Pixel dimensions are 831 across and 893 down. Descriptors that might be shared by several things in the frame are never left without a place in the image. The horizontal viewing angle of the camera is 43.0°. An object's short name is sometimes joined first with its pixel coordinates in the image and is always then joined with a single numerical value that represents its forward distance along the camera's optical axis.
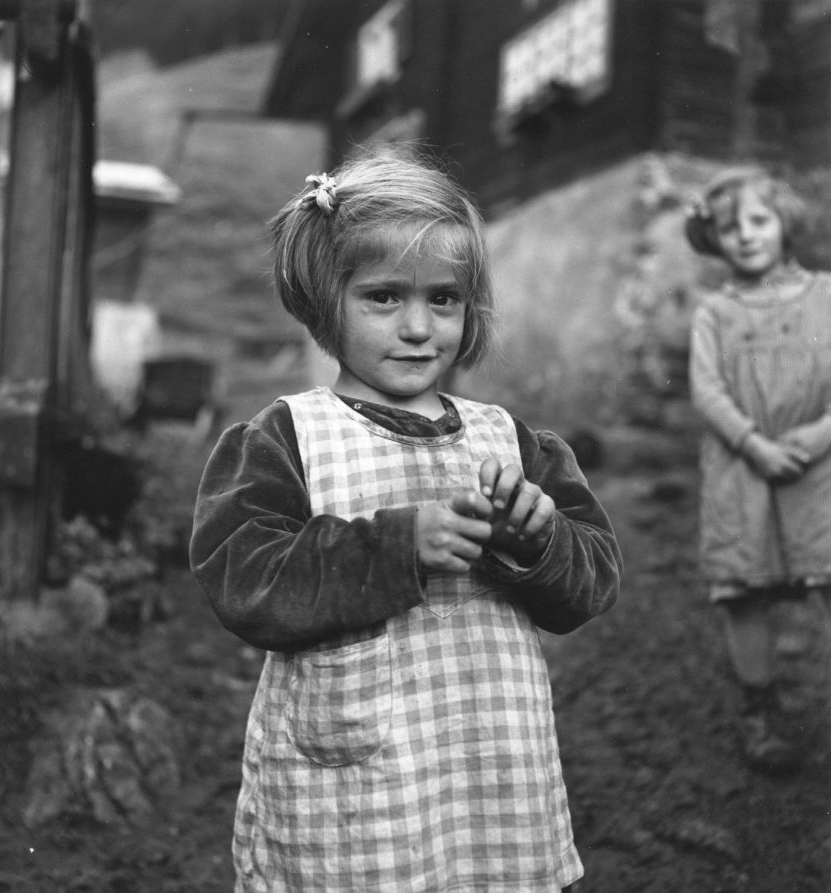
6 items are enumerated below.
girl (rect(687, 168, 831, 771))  3.23
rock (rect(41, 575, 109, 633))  3.71
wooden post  3.55
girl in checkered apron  1.59
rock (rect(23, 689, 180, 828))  2.98
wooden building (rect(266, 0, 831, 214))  6.72
